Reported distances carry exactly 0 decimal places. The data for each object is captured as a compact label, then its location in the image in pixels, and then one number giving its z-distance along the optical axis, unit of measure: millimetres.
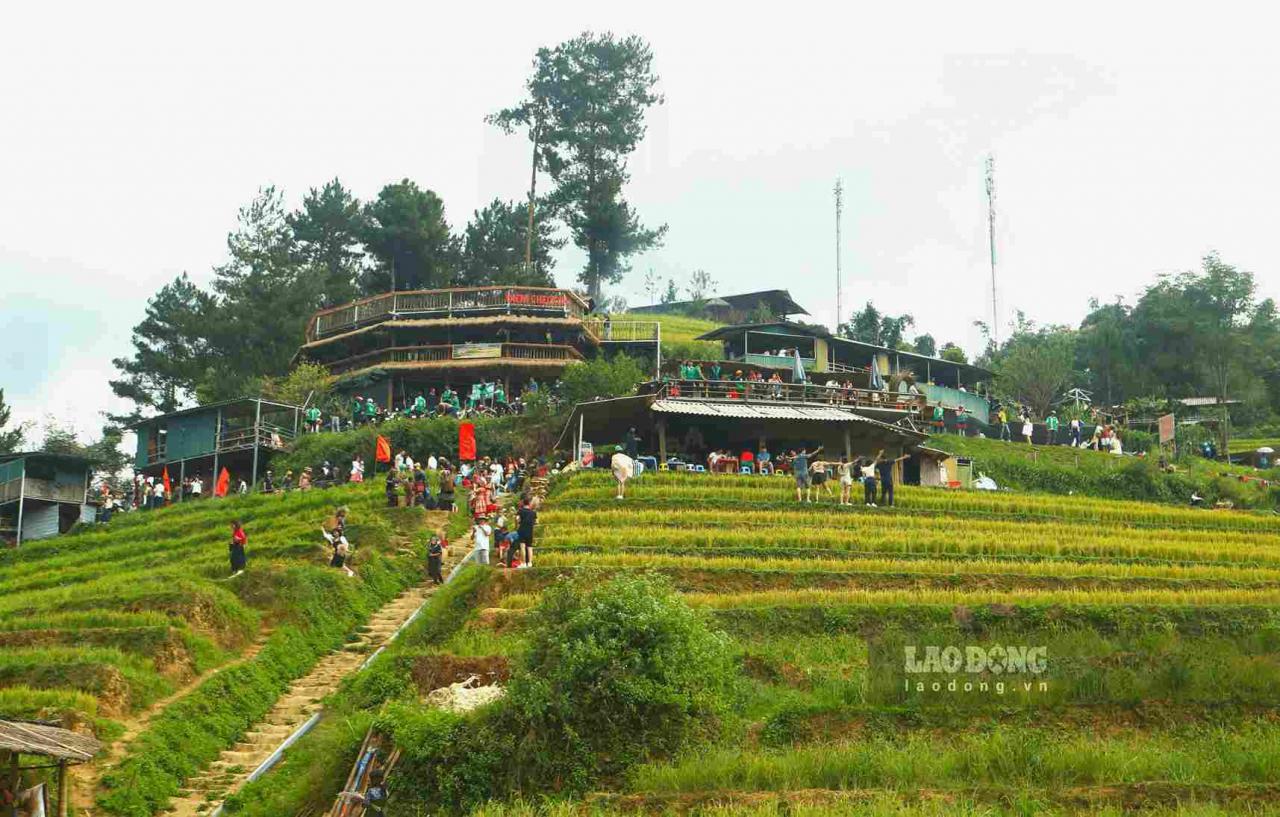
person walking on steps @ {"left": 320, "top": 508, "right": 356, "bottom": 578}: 31281
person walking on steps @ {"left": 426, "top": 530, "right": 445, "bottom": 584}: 31719
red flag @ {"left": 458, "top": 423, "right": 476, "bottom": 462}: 47219
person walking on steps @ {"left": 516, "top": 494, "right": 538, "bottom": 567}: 30097
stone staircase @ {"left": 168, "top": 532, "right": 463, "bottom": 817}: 20859
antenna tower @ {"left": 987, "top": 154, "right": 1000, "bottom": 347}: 87500
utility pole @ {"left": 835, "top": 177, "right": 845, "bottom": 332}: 89250
